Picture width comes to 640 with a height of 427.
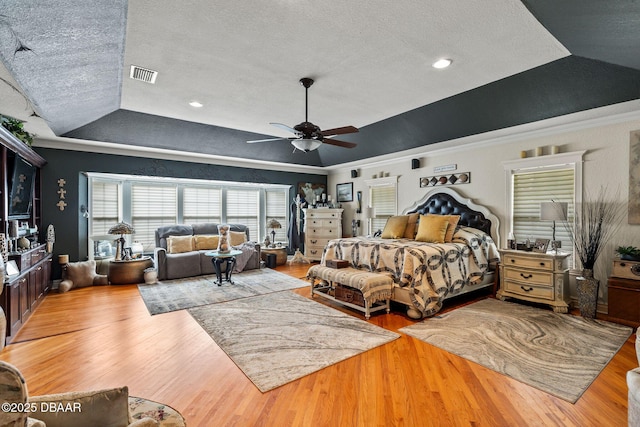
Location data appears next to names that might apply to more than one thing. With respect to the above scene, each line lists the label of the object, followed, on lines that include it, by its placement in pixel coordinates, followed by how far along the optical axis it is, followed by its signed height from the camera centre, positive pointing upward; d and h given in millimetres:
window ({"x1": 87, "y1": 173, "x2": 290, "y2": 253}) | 5910 +252
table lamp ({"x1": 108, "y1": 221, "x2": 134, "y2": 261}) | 5328 -311
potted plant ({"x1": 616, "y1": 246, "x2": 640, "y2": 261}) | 3441 -440
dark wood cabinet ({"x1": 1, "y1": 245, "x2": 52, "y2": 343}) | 3051 -895
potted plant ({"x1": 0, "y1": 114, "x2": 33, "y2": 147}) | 3604 +1103
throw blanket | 6367 -879
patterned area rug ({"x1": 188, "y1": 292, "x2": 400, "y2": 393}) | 2555 -1280
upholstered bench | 3727 -954
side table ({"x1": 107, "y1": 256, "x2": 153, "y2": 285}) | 5449 -1056
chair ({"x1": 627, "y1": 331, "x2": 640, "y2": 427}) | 1385 -863
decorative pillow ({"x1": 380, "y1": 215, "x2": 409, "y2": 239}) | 5145 -217
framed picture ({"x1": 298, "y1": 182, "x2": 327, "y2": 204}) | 8250 +668
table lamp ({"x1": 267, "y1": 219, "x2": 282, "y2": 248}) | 7283 -253
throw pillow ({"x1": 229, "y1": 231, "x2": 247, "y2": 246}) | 6832 -537
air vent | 3254 +1583
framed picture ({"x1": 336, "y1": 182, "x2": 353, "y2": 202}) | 7926 +628
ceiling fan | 3572 +993
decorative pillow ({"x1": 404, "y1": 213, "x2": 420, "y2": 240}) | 5141 -230
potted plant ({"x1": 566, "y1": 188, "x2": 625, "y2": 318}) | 3609 -241
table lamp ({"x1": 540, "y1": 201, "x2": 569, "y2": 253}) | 3797 +37
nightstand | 3875 -851
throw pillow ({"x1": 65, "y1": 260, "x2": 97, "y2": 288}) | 5102 -1014
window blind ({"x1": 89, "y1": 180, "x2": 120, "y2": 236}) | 5734 +163
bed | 3746 -607
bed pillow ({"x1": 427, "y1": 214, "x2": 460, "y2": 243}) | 4523 -180
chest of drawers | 7570 -337
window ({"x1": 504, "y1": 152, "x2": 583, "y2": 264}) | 4180 +378
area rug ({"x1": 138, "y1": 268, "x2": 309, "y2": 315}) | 4285 -1256
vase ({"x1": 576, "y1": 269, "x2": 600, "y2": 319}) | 3580 -948
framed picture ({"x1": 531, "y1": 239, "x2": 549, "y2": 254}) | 4148 -430
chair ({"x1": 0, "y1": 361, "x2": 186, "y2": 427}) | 959 -644
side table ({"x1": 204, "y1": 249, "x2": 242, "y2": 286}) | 5127 -837
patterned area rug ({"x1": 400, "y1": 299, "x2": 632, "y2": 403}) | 2389 -1266
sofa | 5785 -727
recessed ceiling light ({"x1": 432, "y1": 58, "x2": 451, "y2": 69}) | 3084 +1598
